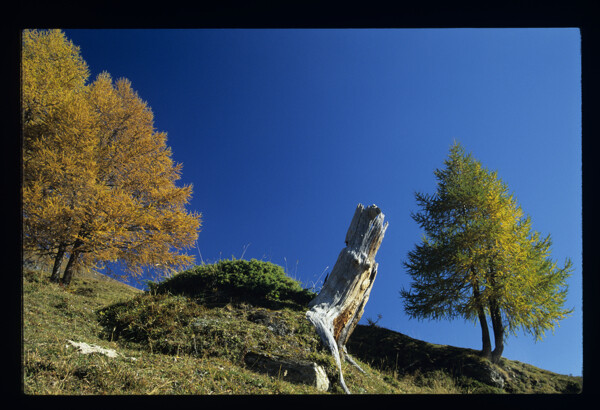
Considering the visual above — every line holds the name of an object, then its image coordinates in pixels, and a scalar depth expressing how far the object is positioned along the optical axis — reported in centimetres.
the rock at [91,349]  537
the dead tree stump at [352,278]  906
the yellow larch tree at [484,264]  1073
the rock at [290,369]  600
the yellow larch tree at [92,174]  1178
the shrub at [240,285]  903
